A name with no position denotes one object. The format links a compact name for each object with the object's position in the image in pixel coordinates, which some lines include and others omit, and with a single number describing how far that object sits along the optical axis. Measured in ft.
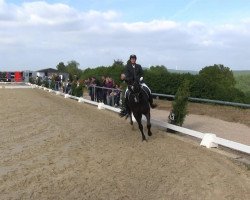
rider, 40.63
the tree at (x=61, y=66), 454.68
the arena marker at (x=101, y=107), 72.65
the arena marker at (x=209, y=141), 36.41
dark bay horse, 38.32
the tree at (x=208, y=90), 115.12
